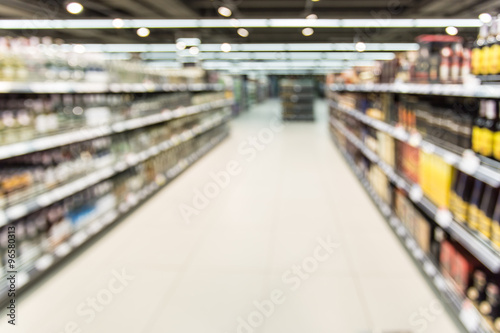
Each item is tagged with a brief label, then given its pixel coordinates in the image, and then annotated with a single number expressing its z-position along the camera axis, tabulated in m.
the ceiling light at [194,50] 11.11
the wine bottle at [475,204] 1.90
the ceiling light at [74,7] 4.89
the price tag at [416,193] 2.64
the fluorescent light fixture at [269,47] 11.25
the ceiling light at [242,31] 9.02
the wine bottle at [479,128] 1.85
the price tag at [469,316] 1.77
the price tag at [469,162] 1.81
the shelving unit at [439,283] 1.78
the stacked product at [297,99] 14.03
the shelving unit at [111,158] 2.54
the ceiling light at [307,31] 9.06
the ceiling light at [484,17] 3.83
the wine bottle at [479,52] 1.86
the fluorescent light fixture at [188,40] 8.31
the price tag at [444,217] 2.14
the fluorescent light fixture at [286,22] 6.30
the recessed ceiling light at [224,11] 5.75
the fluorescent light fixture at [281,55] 13.57
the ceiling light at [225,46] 9.32
